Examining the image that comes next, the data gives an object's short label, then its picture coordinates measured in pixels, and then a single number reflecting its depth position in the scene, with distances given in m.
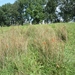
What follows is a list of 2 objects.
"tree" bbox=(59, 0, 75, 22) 32.20
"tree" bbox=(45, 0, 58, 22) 34.22
